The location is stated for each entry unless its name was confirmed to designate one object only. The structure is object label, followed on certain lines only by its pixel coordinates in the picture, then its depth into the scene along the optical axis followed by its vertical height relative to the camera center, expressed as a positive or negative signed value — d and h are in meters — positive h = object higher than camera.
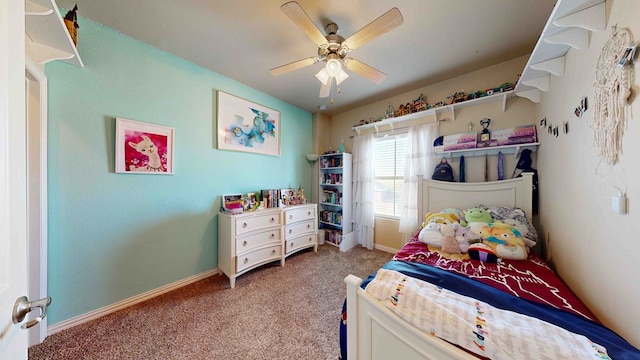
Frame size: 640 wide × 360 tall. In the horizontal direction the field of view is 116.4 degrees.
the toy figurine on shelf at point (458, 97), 2.39 +1.02
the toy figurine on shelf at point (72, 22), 1.41 +1.13
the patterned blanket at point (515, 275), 0.98 -0.59
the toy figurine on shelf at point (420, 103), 2.69 +1.04
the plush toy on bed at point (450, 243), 1.59 -0.52
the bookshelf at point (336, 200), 3.32 -0.37
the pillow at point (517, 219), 1.64 -0.37
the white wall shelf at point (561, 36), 1.02 +0.89
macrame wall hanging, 0.84 +0.41
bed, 0.61 -0.58
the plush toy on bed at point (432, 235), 1.72 -0.50
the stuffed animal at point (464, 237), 1.62 -0.49
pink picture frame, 1.80 +0.30
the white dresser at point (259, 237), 2.23 -0.74
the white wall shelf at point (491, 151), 2.04 +0.33
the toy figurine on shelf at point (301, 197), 3.26 -0.31
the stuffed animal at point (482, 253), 1.42 -0.54
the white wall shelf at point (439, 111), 2.16 +0.89
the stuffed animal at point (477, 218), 1.74 -0.37
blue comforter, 0.73 -0.59
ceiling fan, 1.26 +1.03
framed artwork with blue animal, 2.50 +0.73
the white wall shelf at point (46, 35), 1.11 +0.94
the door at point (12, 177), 0.45 +0.00
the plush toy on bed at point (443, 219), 1.95 -0.39
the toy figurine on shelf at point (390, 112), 3.00 +1.03
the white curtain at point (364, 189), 3.24 -0.16
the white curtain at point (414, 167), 2.64 +0.17
